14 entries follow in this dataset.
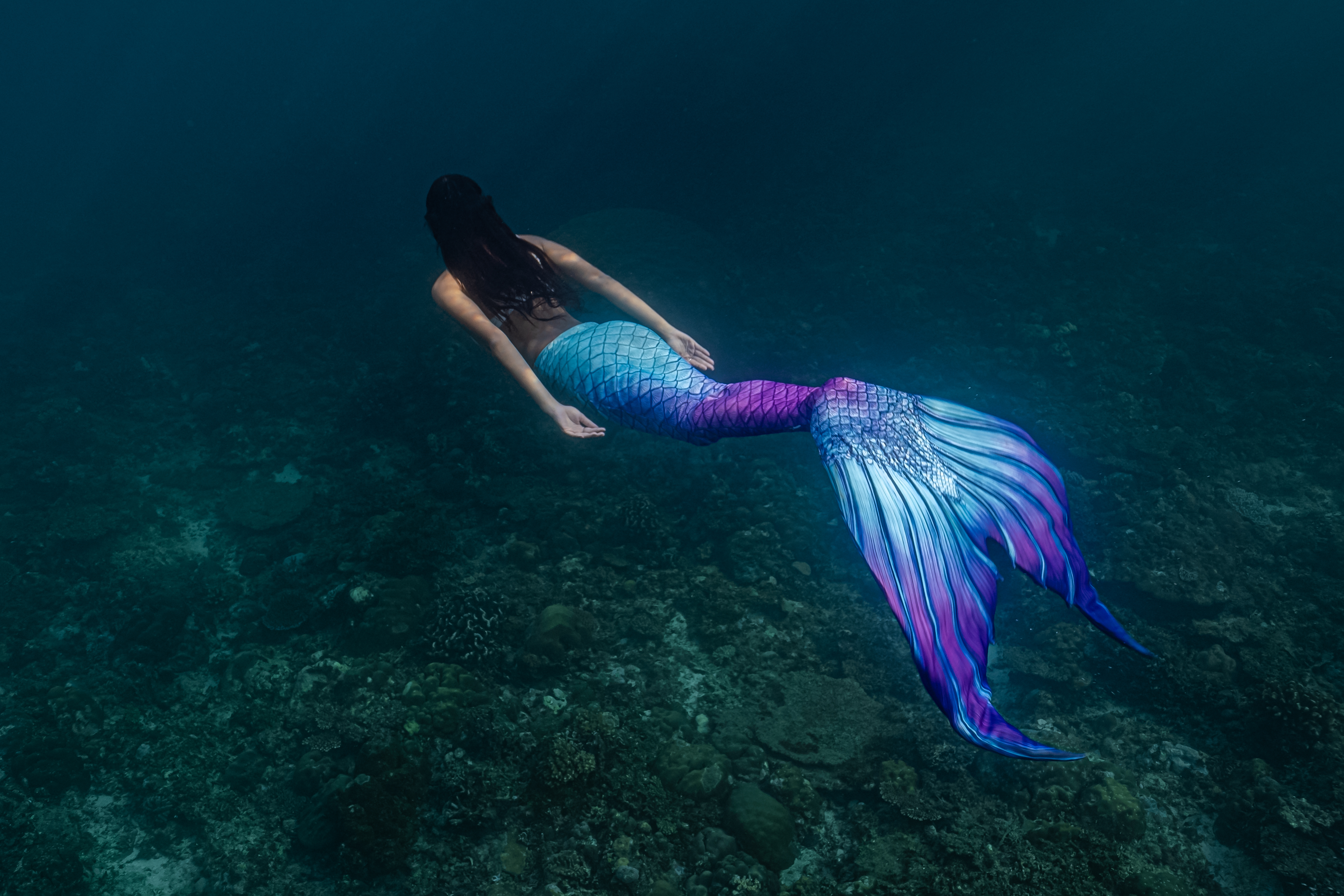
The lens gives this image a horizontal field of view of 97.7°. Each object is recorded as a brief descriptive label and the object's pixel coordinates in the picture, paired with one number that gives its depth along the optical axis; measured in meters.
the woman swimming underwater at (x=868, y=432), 2.10
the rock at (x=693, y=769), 3.80
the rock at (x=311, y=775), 4.30
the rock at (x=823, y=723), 4.00
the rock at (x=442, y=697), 4.33
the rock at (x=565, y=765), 3.79
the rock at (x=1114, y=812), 3.50
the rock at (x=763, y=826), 3.52
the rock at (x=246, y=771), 4.48
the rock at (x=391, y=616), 5.08
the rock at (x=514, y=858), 3.60
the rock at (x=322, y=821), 3.93
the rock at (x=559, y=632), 4.64
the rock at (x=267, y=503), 6.99
